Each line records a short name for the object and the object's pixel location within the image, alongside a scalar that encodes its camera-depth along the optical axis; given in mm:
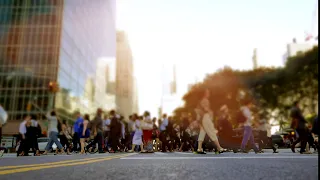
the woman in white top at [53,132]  12961
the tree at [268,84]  35031
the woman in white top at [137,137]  13391
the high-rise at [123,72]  140375
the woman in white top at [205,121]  10156
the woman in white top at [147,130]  13093
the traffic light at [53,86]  21312
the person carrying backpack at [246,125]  10747
